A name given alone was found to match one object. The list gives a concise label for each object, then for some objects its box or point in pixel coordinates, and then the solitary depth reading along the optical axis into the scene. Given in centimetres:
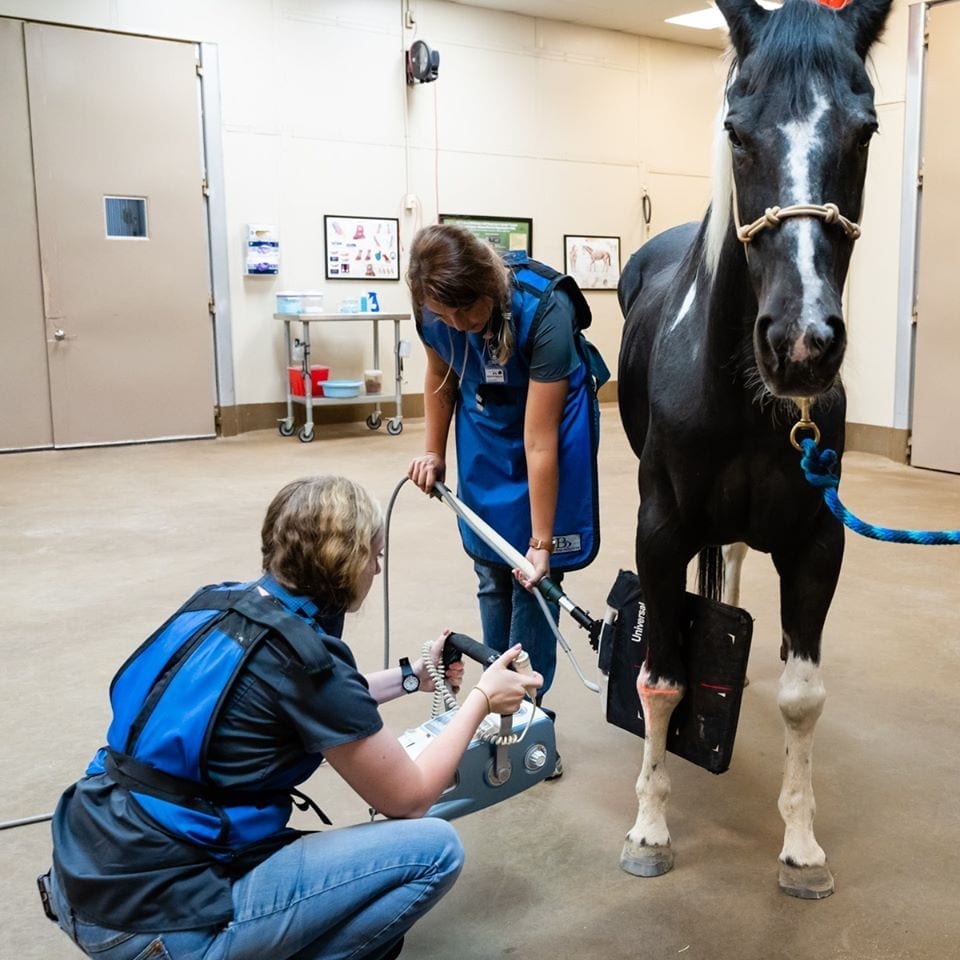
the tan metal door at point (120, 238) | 674
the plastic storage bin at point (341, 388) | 734
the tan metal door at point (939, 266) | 579
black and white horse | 143
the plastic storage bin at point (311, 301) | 748
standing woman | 203
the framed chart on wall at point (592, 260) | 904
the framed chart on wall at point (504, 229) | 843
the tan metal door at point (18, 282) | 655
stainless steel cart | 716
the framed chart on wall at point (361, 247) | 785
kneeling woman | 123
